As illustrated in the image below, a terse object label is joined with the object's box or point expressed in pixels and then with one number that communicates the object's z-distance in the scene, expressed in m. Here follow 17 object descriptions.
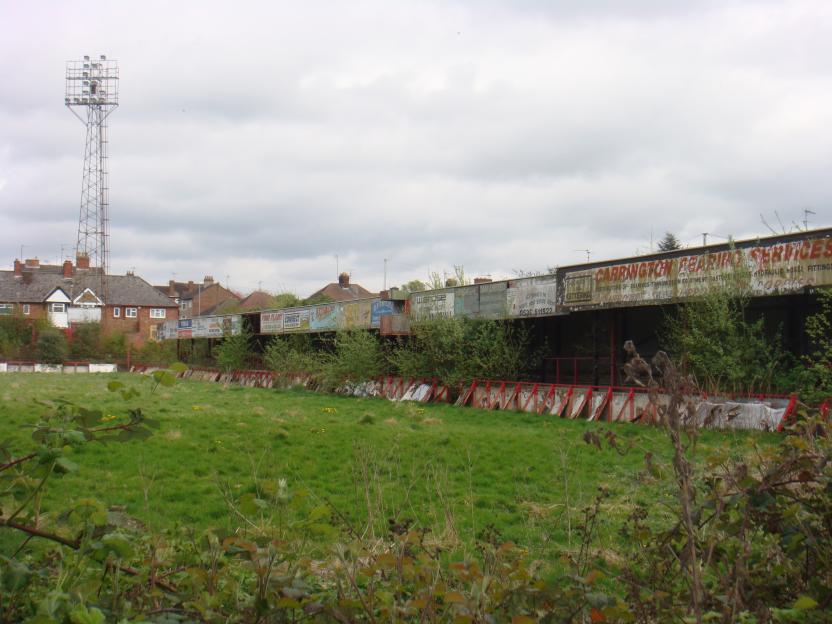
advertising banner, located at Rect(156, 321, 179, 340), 56.22
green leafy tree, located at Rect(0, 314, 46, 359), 68.69
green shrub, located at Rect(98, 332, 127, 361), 70.19
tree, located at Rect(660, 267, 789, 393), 19.09
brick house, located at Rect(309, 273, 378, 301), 76.75
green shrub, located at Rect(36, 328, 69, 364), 64.62
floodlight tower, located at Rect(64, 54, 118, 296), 59.92
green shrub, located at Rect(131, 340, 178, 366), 59.78
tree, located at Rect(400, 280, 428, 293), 41.37
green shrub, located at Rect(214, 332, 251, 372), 44.06
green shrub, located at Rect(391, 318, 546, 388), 26.28
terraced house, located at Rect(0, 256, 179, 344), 78.69
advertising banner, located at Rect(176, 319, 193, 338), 53.36
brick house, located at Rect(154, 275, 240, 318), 90.74
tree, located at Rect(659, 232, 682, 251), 58.03
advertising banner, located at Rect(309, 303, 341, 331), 35.62
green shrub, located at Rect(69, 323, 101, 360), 69.31
